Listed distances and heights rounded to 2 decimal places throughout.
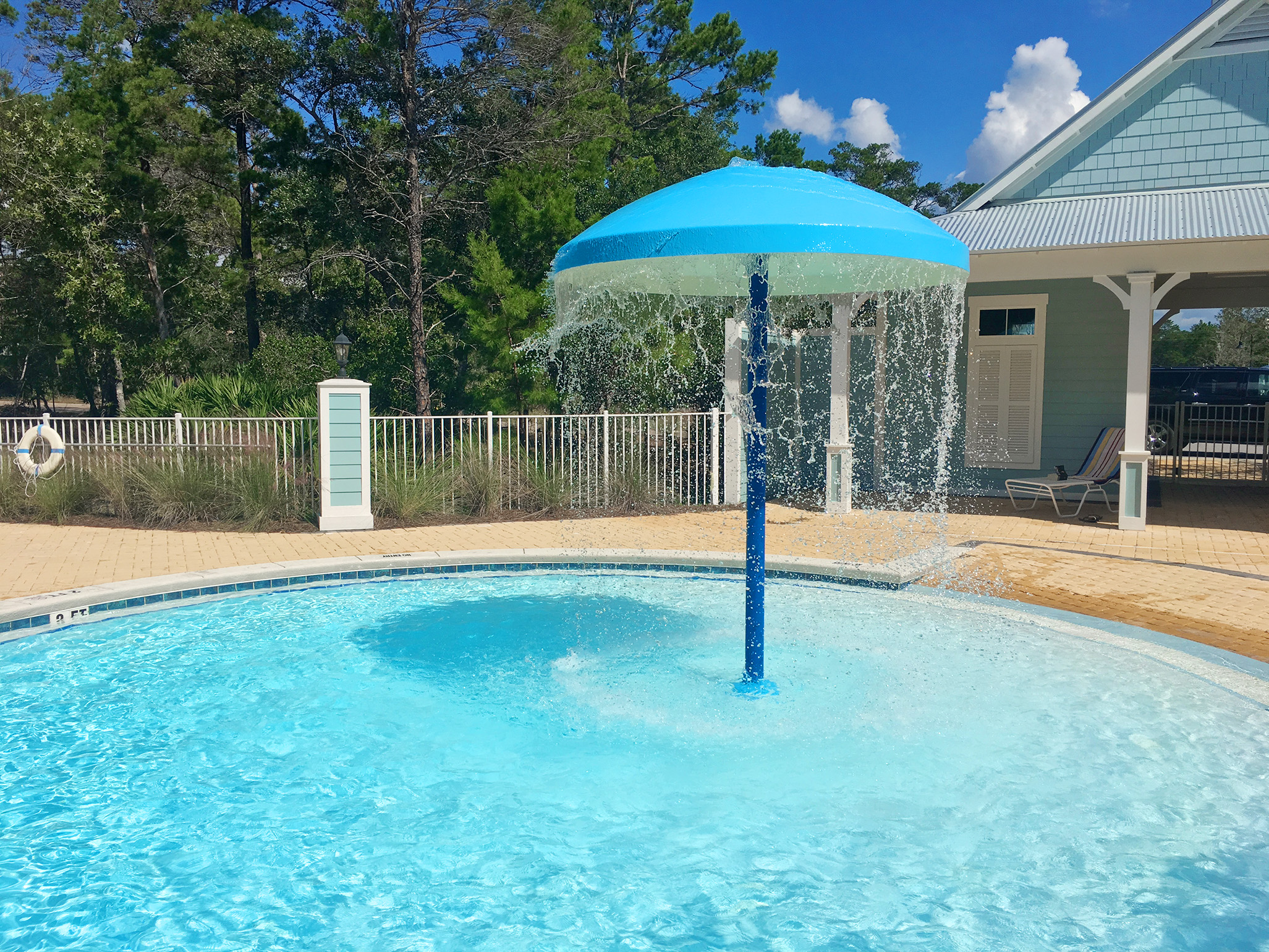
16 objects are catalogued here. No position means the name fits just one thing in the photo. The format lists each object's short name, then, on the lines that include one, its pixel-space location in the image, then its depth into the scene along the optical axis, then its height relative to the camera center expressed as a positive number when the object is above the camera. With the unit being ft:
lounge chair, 37.58 -2.86
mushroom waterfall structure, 12.78 +2.48
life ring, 38.01 -1.64
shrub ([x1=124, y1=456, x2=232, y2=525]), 35.50 -3.33
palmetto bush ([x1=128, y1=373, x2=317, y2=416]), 46.06 +0.53
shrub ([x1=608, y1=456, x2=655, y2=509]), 40.04 -3.51
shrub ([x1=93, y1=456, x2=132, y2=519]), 36.63 -3.18
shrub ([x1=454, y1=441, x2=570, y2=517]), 38.50 -3.21
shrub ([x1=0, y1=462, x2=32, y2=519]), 37.76 -3.57
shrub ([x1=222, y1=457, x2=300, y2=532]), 35.12 -3.41
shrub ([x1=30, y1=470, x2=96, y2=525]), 36.60 -3.48
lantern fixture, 38.99 +2.49
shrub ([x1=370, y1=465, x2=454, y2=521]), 36.81 -3.43
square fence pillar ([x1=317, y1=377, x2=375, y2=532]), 35.01 -1.76
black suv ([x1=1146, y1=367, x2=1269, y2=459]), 64.28 -0.40
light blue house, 34.37 +6.30
